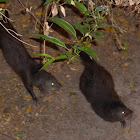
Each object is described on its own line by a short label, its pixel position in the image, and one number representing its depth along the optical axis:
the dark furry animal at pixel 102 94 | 2.72
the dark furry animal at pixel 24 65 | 2.96
